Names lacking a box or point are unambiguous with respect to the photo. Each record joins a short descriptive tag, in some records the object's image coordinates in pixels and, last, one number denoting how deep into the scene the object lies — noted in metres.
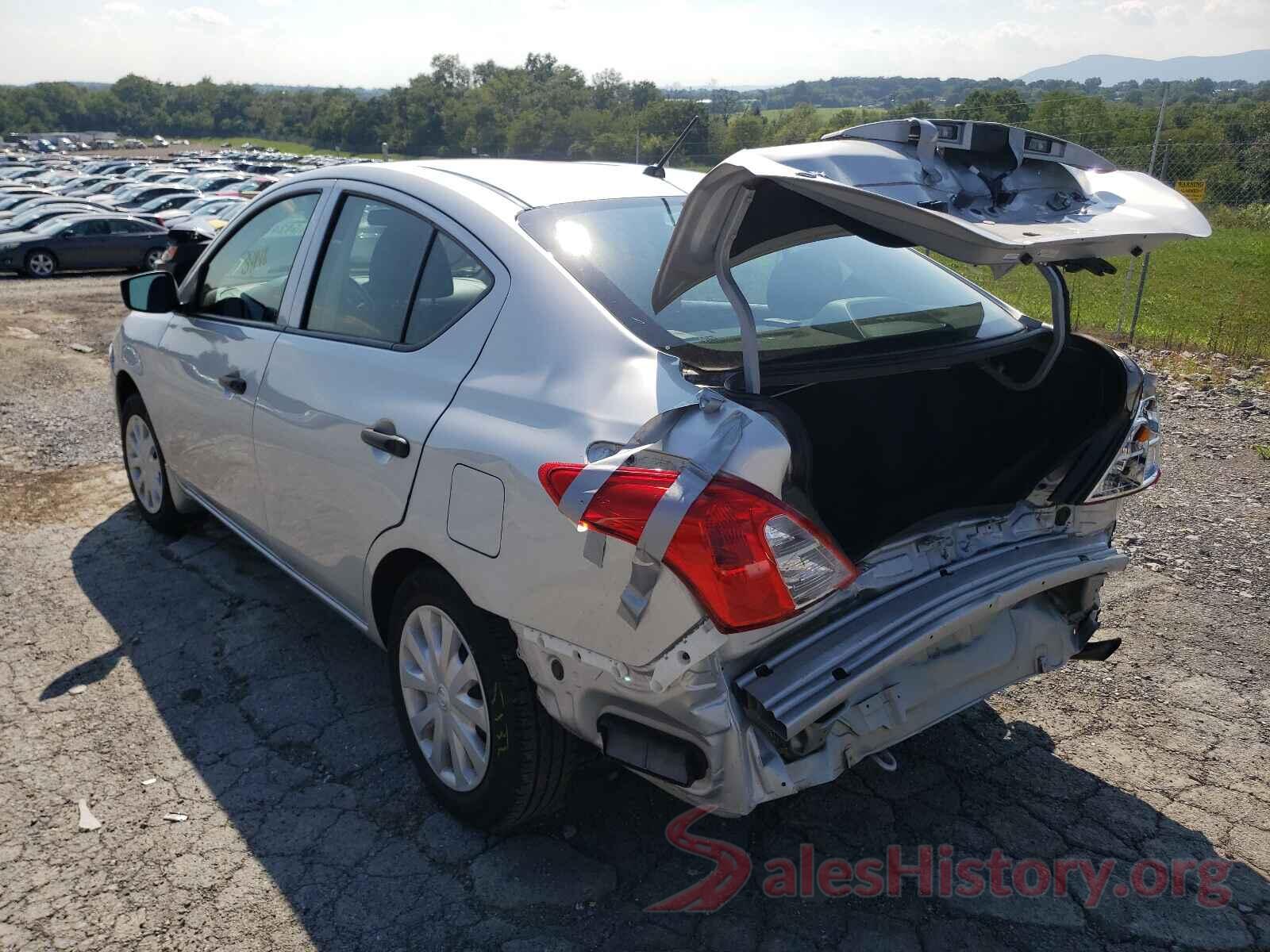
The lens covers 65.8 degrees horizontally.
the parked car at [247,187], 33.00
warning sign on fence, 10.25
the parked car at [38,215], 23.06
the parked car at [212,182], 37.42
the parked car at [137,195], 31.53
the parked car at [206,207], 27.81
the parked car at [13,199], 29.44
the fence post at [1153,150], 9.41
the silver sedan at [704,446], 2.12
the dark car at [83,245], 21.14
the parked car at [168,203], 30.86
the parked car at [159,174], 42.09
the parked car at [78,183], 41.73
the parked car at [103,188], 37.19
